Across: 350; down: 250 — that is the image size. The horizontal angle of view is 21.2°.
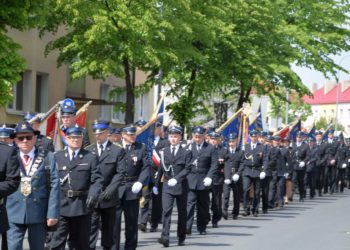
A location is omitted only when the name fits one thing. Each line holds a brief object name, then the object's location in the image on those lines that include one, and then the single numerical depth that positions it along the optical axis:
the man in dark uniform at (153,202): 16.97
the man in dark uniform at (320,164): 30.62
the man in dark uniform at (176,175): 14.85
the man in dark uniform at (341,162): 32.75
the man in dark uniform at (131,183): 12.89
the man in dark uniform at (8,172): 8.55
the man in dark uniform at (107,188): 11.97
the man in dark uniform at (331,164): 31.64
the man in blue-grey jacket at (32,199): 9.66
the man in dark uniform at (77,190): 10.80
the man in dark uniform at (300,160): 28.11
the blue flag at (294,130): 31.83
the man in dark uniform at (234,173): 20.09
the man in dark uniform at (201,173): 16.50
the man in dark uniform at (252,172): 21.05
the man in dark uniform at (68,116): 12.80
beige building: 32.56
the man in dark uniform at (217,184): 18.26
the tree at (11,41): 17.91
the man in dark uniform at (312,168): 29.52
